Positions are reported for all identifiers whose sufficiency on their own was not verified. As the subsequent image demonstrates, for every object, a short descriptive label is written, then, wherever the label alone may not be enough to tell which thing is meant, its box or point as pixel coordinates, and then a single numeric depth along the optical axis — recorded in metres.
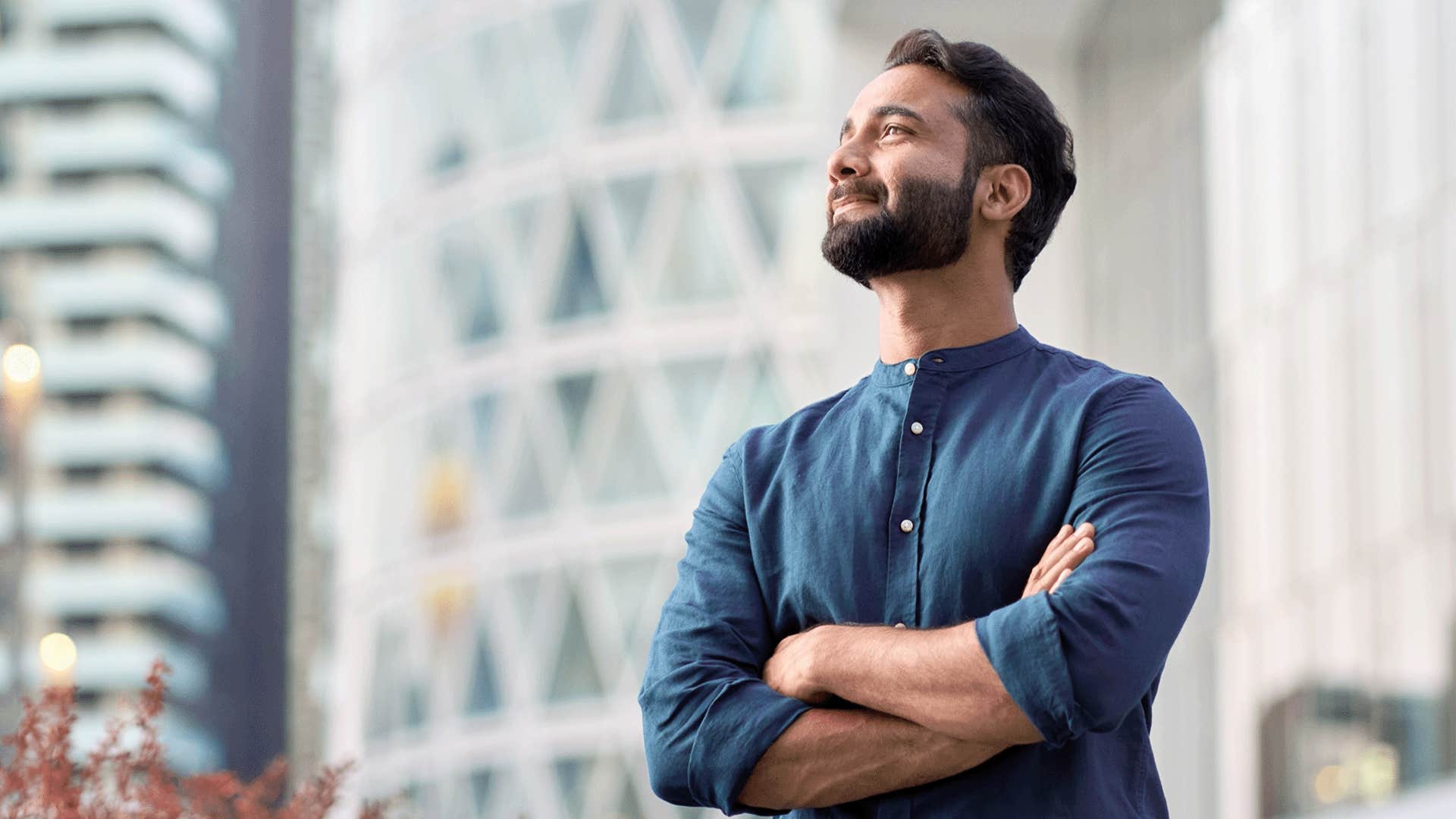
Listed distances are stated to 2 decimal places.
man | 2.71
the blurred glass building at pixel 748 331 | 18.81
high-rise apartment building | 97.75
